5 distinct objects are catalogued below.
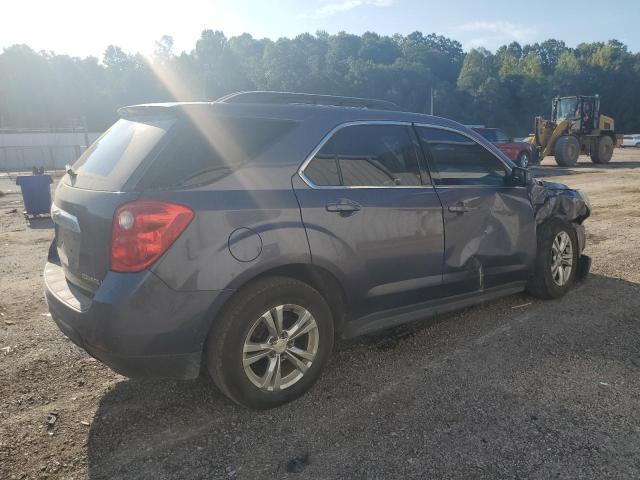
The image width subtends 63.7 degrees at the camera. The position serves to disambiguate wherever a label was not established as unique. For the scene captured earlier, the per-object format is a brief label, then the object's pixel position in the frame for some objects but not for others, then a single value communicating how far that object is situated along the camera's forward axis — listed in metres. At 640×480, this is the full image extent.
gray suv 2.62
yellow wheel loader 22.89
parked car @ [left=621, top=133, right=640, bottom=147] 42.92
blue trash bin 10.58
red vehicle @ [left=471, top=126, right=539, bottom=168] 21.22
